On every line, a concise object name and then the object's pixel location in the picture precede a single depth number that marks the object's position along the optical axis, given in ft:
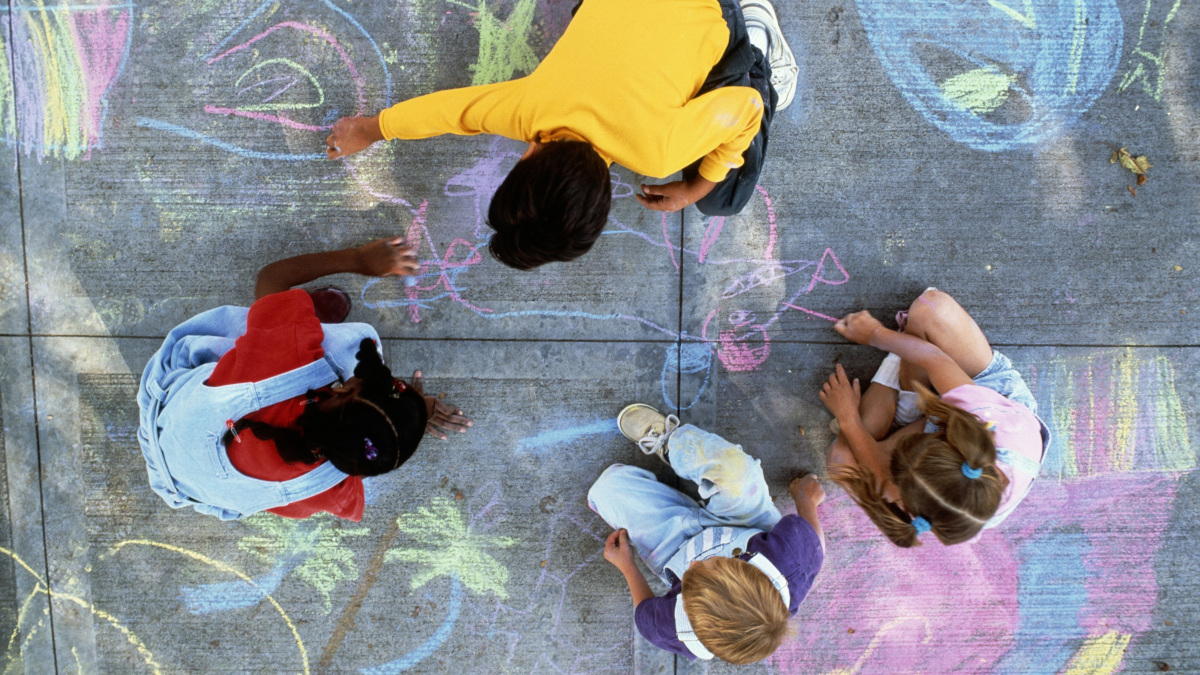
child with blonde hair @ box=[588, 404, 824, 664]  5.86
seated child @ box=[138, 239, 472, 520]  4.99
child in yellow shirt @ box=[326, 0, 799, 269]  4.65
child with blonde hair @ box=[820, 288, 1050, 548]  5.75
